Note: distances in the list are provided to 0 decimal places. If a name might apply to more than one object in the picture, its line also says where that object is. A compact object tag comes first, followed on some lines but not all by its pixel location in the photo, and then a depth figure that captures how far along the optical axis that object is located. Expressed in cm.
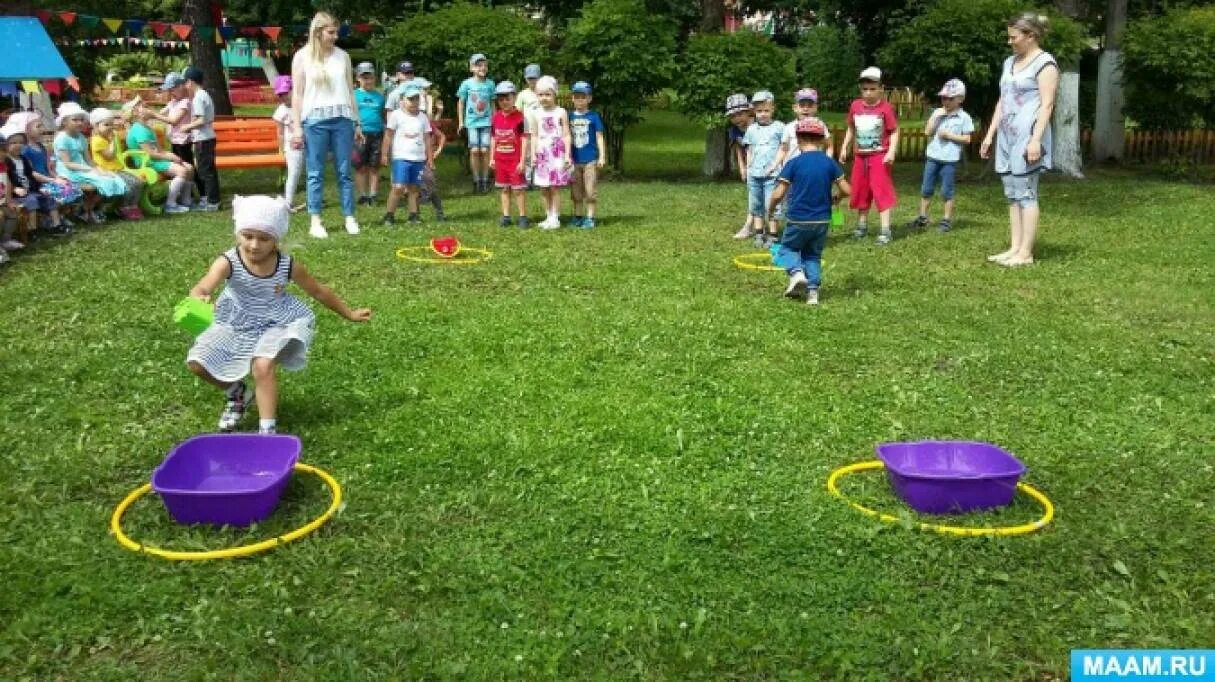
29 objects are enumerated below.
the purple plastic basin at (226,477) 407
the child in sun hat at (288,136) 1170
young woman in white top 1001
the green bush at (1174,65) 1650
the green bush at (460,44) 1659
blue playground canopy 1421
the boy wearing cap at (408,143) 1177
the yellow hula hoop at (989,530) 408
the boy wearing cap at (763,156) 1081
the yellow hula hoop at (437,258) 943
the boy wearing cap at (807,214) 807
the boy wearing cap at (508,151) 1191
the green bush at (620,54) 1641
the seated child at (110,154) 1230
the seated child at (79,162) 1168
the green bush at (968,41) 1641
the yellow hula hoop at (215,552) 389
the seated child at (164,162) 1311
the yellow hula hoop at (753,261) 930
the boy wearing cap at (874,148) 1090
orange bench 1581
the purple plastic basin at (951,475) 425
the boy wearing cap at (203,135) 1356
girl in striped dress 508
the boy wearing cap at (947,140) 1134
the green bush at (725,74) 1680
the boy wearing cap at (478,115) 1454
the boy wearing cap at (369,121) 1379
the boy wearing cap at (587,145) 1164
